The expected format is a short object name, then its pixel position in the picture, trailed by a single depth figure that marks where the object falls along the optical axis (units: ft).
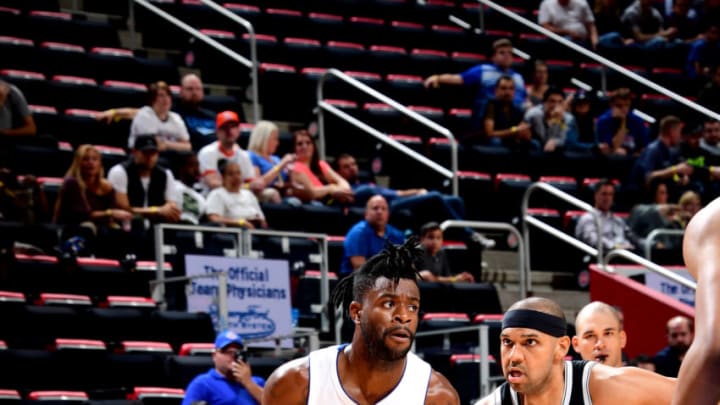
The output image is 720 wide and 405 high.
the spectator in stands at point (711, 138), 50.75
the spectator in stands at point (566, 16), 56.90
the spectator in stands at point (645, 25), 59.41
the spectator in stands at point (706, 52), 57.52
